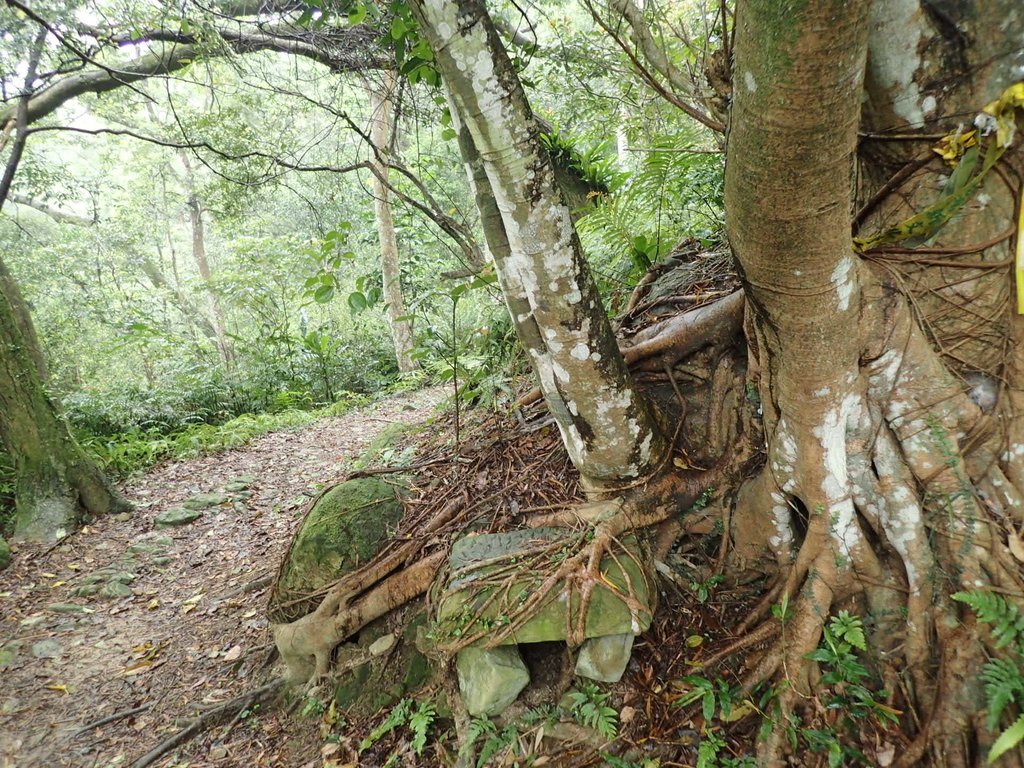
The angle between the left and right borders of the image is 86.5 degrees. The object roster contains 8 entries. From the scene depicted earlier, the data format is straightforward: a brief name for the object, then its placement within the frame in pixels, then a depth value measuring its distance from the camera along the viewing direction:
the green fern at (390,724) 3.18
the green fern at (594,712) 2.62
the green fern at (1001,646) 1.89
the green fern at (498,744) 2.76
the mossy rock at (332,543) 3.90
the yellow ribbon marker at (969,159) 1.79
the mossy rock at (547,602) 2.83
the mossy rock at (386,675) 3.39
